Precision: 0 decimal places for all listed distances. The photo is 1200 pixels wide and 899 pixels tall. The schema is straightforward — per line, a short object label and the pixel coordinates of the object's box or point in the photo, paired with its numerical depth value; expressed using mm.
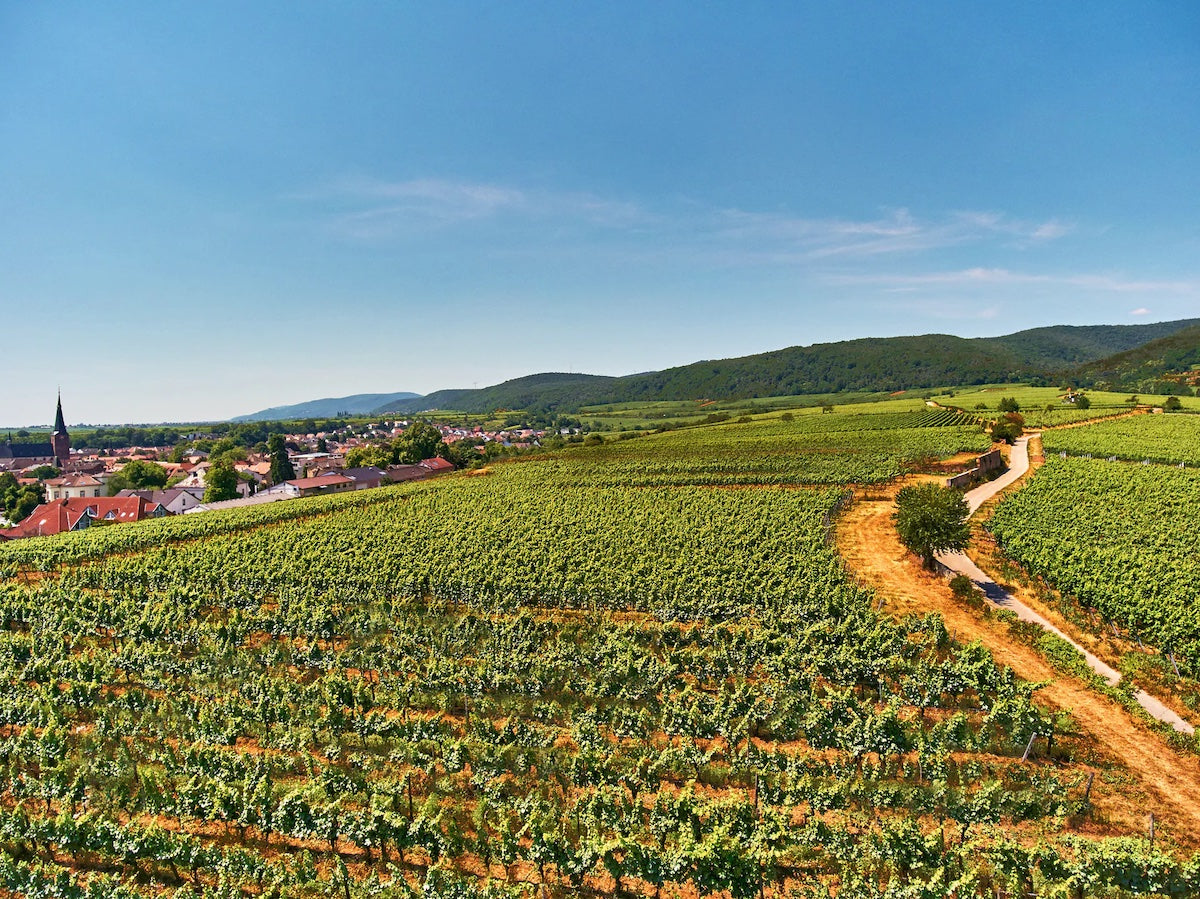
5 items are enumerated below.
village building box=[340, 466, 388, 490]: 80919
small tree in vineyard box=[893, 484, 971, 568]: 31312
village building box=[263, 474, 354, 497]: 75562
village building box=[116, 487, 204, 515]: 78125
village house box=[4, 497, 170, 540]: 62484
